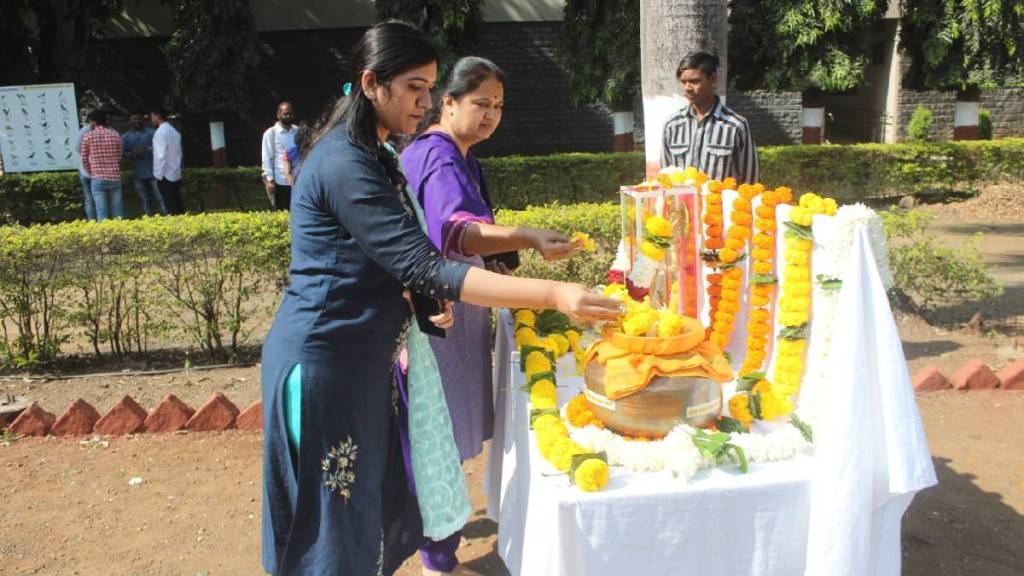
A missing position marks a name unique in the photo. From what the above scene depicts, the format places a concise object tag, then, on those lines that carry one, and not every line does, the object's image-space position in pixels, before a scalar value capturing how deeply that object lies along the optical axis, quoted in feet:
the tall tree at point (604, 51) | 39.14
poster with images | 36.01
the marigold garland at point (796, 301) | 7.95
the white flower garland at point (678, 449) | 6.32
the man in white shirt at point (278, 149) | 34.30
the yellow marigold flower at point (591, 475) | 6.09
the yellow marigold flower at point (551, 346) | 9.11
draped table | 6.15
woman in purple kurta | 8.67
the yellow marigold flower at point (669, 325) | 6.79
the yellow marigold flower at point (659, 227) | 8.73
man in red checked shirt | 34.30
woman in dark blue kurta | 6.22
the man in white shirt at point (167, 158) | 36.96
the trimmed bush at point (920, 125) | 55.42
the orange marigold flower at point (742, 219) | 8.95
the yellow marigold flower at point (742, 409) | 7.32
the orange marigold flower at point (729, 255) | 9.15
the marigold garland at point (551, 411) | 6.13
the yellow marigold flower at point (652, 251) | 8.76
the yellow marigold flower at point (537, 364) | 8.24
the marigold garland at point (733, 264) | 8.95
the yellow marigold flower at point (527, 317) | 9.70
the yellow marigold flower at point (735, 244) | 9.05
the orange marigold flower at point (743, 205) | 8.93
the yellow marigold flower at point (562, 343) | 9.39
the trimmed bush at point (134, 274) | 17.53
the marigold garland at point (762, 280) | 8.62
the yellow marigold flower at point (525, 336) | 9.10
